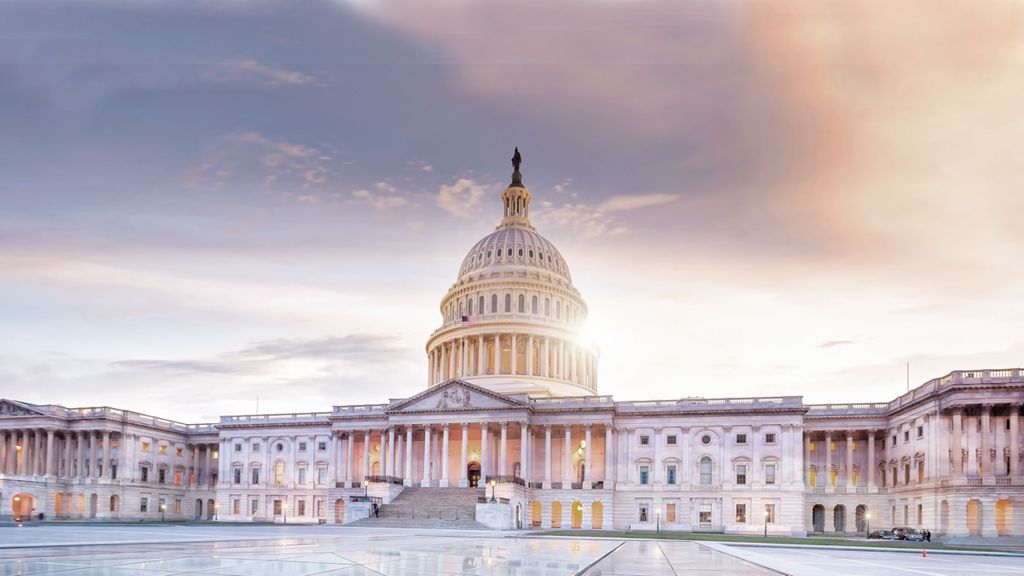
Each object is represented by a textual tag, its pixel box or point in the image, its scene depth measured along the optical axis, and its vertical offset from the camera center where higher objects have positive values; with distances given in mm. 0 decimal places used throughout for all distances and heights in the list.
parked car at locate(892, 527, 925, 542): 73800 -11883
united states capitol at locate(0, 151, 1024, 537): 79875 -7024
